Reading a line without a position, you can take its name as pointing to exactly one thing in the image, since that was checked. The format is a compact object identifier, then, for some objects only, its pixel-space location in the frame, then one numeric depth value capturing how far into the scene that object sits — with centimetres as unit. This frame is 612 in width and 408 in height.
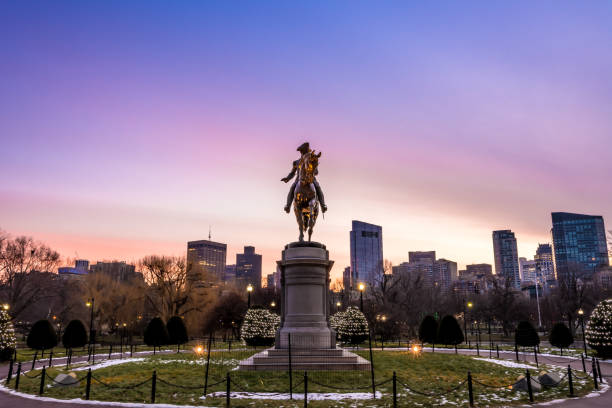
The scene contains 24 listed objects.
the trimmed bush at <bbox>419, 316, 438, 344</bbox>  4097
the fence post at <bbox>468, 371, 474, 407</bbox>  1482
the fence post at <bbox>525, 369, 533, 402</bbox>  1565
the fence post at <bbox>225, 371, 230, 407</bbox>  1445
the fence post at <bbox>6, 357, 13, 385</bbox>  1952
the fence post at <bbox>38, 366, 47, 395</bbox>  1697
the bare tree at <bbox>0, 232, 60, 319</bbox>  5209
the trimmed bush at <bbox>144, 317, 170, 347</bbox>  3903
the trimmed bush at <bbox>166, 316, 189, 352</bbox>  4141
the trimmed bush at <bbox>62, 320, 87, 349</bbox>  3731
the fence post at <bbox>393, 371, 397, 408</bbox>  1429
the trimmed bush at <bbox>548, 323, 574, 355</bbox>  3619
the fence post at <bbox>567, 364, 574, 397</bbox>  1662
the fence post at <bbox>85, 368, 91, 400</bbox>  1576
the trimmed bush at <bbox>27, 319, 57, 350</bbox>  3619
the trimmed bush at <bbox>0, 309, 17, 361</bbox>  2886
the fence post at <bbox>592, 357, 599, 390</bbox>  1786
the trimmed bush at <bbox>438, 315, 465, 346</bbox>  3872
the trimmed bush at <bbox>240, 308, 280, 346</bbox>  3725
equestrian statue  2662
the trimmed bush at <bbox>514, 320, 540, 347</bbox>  3595
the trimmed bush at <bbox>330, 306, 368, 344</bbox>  3884
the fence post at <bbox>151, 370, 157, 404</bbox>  1509
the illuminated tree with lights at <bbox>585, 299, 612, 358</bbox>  2922
